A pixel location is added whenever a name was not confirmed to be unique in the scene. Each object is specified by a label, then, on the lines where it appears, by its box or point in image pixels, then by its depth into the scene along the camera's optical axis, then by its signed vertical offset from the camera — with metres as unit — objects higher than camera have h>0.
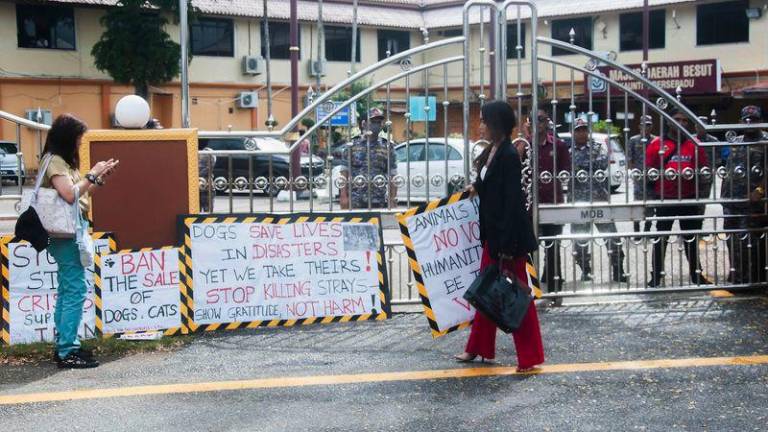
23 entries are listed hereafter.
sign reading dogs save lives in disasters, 7.60 -0.60
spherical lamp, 7.70 +0.65
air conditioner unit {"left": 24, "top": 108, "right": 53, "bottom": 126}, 32.34 +2.79
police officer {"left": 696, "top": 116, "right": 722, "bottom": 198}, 8.62 +0.28
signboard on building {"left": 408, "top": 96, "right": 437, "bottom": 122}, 8.23 +0.69
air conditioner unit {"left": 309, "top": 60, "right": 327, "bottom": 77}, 39.16 +4.96
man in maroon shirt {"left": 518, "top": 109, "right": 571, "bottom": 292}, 8.45 +0.16
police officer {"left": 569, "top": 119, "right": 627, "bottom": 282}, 8.42 +0.03
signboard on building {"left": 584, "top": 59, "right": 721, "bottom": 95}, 31.45 +3.54
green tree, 32.75 +4.97
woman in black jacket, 6.26 -0.21
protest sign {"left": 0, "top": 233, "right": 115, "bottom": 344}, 7.20 -0.72
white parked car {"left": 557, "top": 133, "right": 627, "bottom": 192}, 8.60 +0.28
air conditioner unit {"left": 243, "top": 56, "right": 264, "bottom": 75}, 37.81 +4.95
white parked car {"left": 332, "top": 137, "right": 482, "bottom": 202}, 8.26 +0.20
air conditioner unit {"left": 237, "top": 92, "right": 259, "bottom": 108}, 37.75 +3.60
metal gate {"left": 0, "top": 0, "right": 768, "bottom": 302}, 8.12 +0.19
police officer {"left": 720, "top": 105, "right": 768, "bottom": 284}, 8.78 -0.12
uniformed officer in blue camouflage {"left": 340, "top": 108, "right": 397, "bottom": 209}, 8.20 +0.20
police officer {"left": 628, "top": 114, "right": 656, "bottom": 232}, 8.51 +0.28
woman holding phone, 6.50 -0.32
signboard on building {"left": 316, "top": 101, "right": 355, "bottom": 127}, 8.22 +0.66
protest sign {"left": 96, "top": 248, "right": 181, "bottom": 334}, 7.34 -0.71
